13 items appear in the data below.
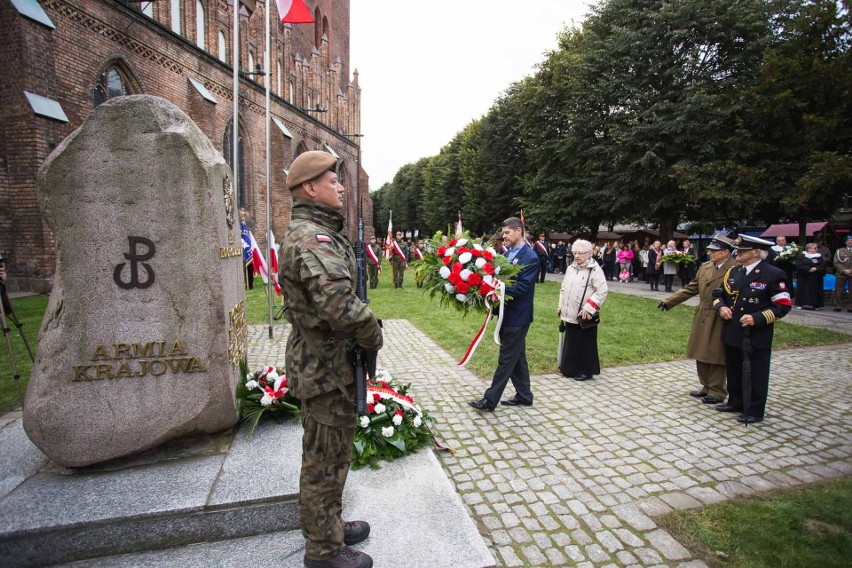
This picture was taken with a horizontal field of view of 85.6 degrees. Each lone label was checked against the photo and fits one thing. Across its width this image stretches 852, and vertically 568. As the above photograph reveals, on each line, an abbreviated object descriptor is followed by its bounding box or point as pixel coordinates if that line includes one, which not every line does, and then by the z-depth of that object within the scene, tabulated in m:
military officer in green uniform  5.61
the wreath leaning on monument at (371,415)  3.83
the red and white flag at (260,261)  10.10
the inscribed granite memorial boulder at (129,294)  3.09
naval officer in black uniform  4.85
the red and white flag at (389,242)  20.66
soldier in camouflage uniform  2.28
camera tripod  4.31
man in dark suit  5.06
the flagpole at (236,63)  9.67
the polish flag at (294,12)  11.74
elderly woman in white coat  6.22
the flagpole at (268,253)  9.69
